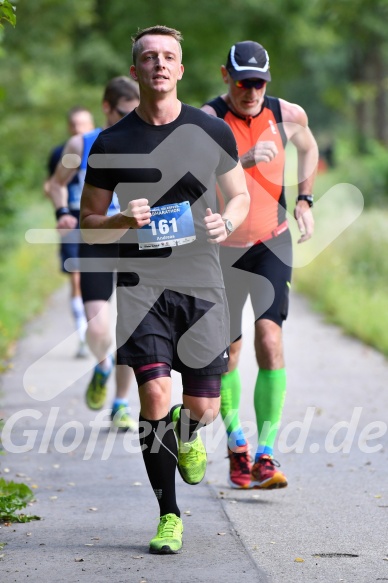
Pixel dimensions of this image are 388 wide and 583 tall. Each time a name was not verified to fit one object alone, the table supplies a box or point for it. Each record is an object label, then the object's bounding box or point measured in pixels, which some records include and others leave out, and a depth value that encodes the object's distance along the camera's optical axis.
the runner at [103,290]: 16.08
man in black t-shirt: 10.47
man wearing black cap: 12.75
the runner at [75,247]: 22.84
